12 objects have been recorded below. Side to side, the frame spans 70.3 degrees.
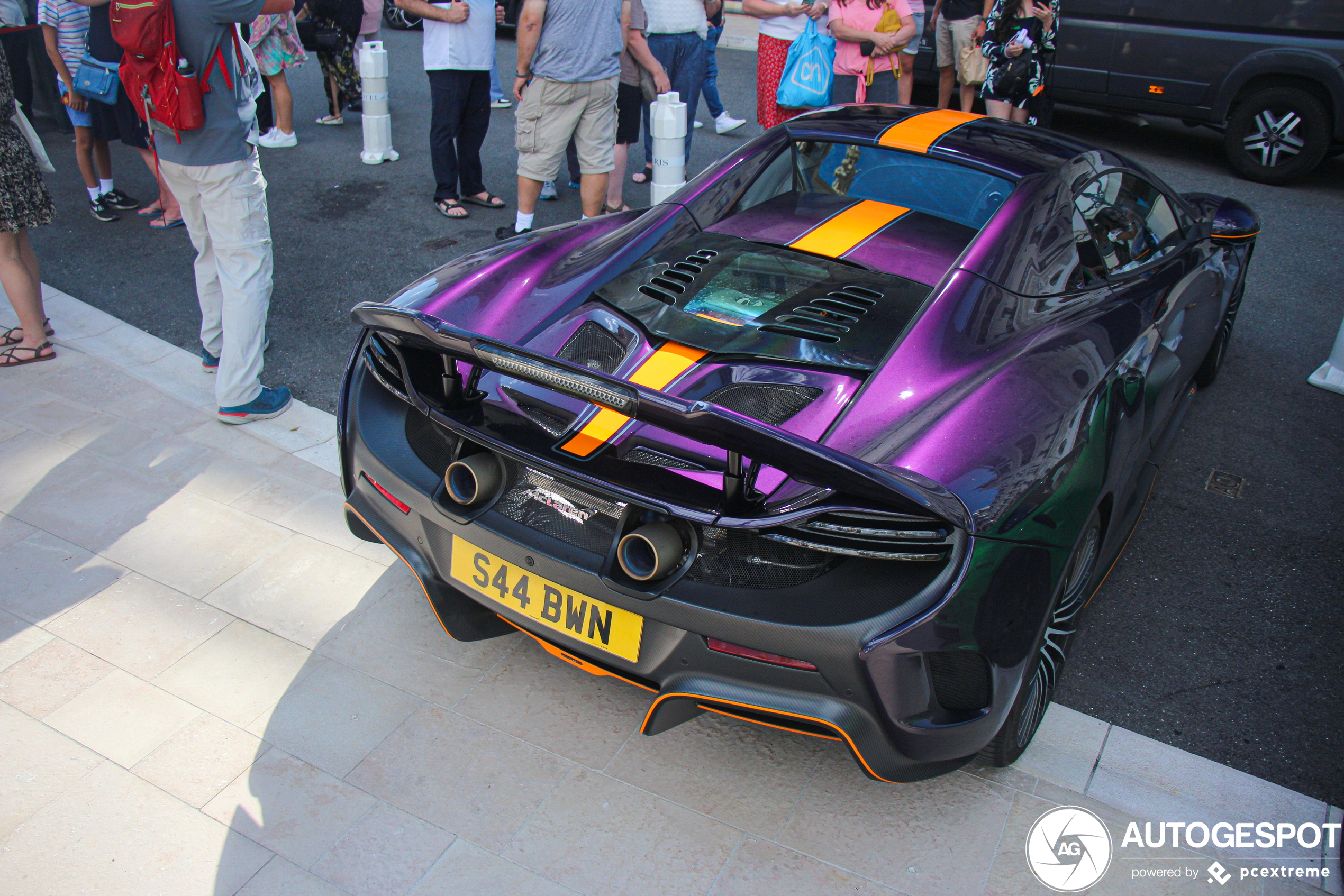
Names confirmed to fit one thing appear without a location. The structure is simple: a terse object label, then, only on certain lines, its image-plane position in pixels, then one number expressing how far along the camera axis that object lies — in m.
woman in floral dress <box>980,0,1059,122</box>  6.07
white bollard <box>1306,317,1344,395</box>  4.39
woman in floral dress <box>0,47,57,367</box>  3.86
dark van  6.84
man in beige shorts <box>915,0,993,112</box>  7.36
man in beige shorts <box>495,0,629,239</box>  5.04
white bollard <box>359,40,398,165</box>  6.74
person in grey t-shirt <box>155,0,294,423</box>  3.49
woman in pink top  5.53
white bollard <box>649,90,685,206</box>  5.38
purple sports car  1.87
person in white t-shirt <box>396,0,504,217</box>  5.62
